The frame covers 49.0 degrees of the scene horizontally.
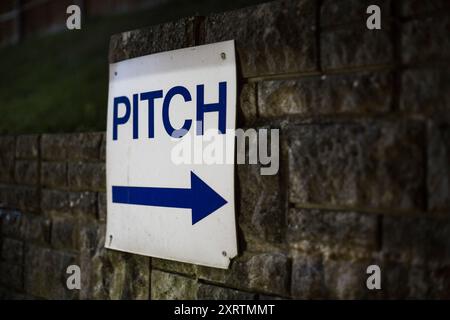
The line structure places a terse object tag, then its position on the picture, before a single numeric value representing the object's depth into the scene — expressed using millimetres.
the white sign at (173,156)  2299
